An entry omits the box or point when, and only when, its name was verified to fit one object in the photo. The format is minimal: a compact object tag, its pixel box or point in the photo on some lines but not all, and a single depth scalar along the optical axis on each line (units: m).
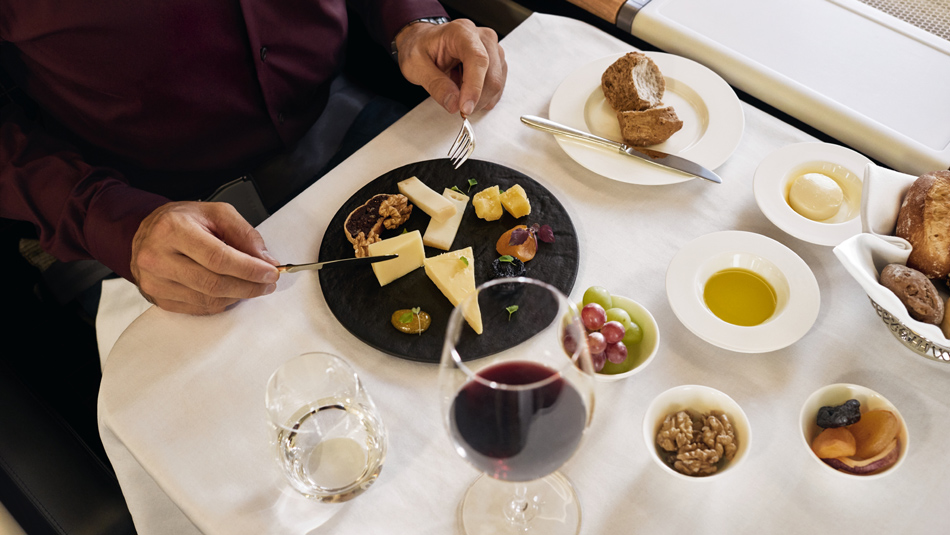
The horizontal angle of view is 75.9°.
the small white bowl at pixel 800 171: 1.05
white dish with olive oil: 0.93
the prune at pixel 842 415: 0.81
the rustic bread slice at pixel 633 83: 1.22
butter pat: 1.08
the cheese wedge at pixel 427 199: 1.14
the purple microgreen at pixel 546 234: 1.10
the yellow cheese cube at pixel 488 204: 1.14
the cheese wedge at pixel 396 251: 1.06
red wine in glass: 0.62
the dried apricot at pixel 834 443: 0.80
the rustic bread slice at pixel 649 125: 1.19
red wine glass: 0.63
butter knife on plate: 1.16
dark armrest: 0.99
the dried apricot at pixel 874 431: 0.80
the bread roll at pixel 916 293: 0.87
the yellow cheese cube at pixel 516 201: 1.13
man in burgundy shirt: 1.05
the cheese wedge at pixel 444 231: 1.12
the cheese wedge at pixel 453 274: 1.02
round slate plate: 1.01
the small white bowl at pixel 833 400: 0.84
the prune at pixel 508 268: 1.07
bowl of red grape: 0.89
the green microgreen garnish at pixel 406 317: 1.00
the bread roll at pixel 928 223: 0.91
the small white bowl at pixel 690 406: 0.82
